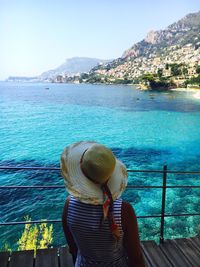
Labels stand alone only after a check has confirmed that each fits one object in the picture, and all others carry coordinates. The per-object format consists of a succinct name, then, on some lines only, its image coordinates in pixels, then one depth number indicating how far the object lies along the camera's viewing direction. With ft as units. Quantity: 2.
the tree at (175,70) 318.27
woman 4.05
